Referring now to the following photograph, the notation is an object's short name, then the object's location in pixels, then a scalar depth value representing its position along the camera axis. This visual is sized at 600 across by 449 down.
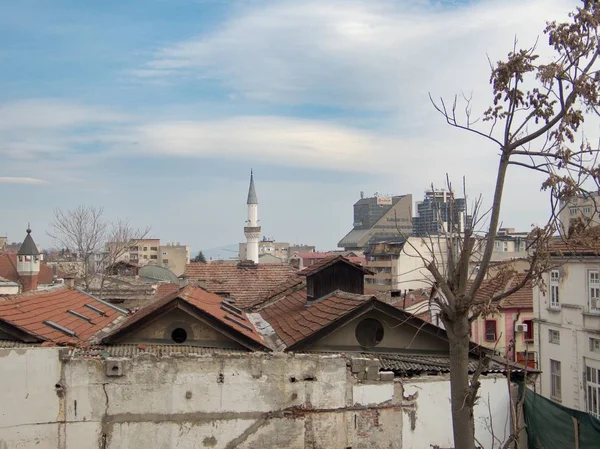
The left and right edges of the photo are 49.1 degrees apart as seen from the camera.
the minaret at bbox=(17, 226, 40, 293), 51.03
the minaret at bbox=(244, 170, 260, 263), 72.38
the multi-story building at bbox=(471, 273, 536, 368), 31.61
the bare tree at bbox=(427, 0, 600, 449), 7.44
